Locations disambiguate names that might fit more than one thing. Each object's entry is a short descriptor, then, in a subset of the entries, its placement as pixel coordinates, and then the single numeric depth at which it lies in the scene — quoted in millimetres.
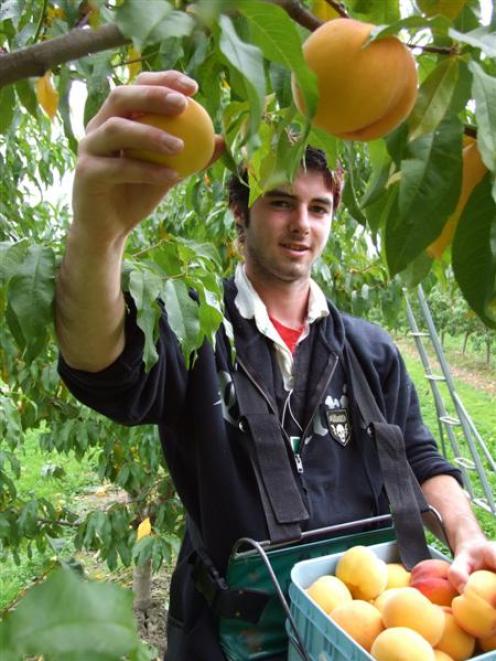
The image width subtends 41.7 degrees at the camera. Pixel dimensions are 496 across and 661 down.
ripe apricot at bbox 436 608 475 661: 1071
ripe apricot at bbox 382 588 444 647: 1040
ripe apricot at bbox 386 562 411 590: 1235
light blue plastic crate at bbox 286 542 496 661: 997
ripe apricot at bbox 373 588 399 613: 1122
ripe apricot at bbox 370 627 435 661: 972
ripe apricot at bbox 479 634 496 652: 1076
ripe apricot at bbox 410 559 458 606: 1153
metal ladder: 3193
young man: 915
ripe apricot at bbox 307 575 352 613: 1131
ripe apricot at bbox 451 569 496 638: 1053
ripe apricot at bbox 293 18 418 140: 497
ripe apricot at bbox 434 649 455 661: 1029
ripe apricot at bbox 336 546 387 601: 1181
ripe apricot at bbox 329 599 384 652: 1062
